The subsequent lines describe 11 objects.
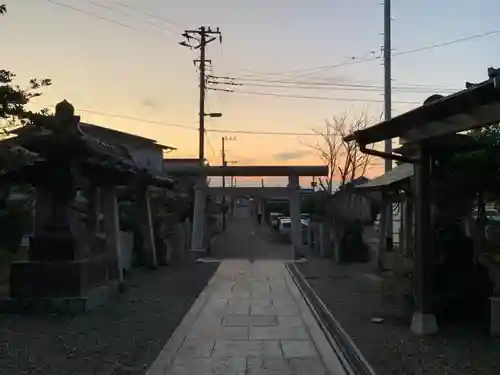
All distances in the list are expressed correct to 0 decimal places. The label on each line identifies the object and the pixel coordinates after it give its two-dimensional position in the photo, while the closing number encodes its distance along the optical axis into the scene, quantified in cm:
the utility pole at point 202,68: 3438
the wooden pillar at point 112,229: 1413
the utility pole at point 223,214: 5225
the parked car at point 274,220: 4433
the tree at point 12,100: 771
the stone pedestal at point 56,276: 1074
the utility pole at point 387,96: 1972
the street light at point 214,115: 3792
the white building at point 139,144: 3759
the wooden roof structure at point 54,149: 1076
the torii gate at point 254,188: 2570
